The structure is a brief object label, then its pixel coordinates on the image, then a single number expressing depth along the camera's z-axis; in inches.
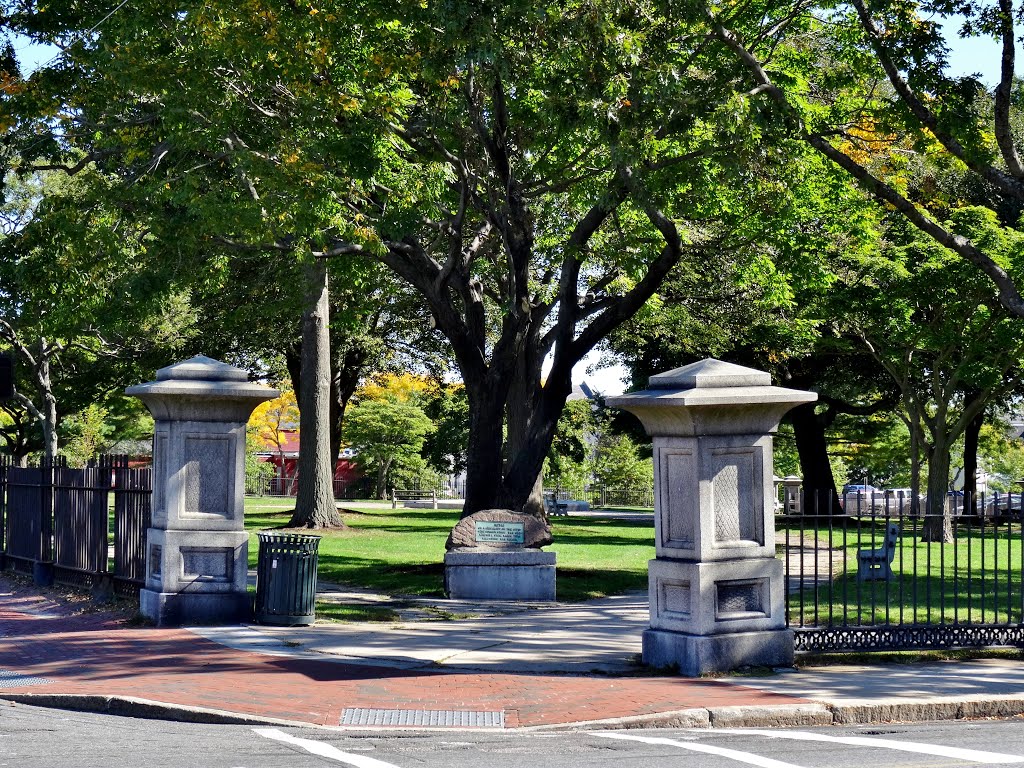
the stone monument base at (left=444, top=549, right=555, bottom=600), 710.5
